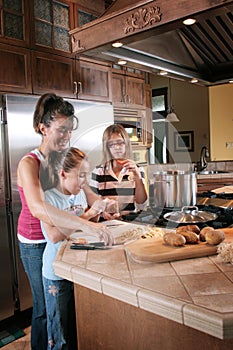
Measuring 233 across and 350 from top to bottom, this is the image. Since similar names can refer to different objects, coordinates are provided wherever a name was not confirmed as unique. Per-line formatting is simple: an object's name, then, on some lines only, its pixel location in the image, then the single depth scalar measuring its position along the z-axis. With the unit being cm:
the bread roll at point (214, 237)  117
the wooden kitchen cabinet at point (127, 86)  363
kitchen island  81
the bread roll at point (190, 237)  119
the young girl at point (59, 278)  138
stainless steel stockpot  163
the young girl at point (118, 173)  171
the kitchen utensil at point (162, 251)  108
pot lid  150
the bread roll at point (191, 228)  128
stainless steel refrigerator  247
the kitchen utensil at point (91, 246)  125
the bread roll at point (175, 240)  115
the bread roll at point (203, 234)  122
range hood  121
